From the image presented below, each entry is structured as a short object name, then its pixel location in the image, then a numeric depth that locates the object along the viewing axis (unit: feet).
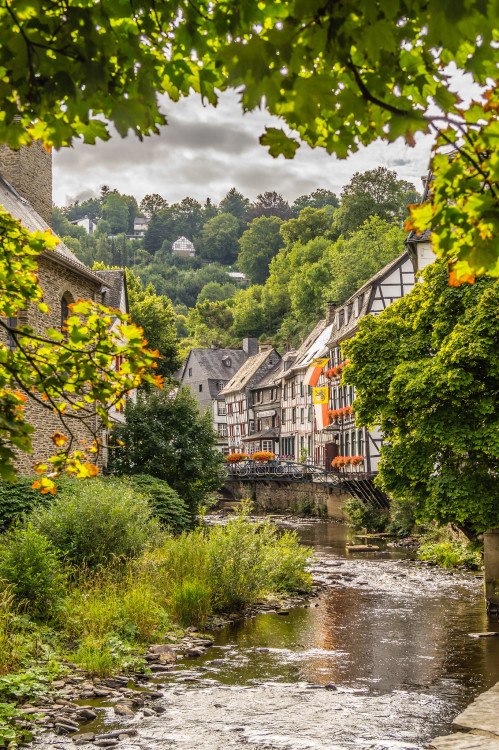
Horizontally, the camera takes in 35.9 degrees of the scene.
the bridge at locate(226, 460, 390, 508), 122.62
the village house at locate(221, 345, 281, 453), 235.81
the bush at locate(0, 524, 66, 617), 44.45
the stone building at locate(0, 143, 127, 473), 76.38
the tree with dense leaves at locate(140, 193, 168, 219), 590.96
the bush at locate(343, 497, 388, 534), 117.70
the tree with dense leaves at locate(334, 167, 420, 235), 246.88
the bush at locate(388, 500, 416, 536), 105.54
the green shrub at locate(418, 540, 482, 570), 79.71
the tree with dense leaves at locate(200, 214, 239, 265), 546.26
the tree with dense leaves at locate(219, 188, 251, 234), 590.55
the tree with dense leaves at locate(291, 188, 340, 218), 419.54
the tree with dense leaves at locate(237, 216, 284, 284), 380.78
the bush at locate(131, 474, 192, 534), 77.77
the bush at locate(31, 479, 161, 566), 53.83
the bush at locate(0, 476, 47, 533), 61.93
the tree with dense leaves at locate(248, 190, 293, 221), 462.56
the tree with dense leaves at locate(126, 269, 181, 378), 136.05
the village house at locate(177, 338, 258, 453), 263.70
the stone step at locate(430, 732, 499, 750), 26.96
